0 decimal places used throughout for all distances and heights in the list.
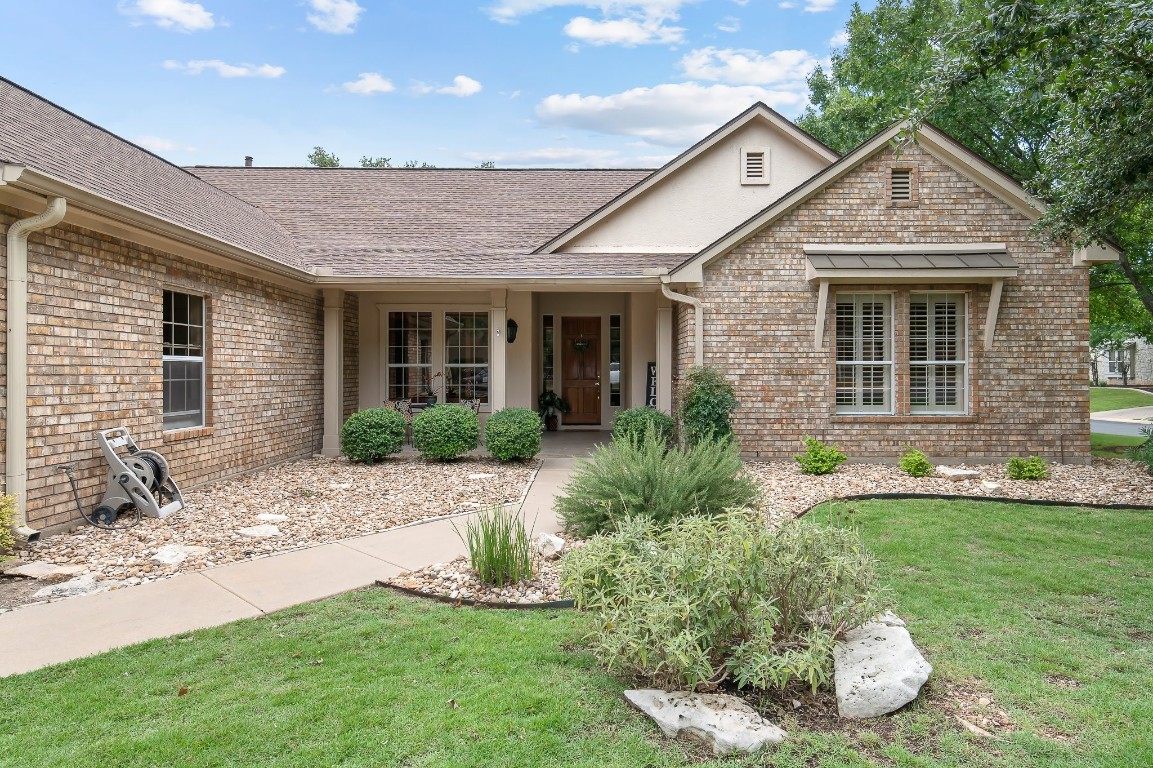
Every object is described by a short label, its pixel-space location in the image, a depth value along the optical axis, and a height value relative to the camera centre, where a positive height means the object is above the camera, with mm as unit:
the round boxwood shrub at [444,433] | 9875 -793
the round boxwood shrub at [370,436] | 9836 -840
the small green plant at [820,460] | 8758 -1064
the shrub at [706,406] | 9109 -351
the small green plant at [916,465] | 8656 -1114
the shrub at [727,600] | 2852 -1037
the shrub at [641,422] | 9391 -611
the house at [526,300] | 6199 +1178
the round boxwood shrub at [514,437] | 9836 -848
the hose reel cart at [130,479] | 6207 -964
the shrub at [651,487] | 5227 -882
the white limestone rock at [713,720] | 2605 -1402
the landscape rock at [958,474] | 8445 -1208
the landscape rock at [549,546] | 5230 -1349
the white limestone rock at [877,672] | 2850 -1309
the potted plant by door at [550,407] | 14156 -573
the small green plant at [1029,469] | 8359 -1126
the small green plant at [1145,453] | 8759 -997
